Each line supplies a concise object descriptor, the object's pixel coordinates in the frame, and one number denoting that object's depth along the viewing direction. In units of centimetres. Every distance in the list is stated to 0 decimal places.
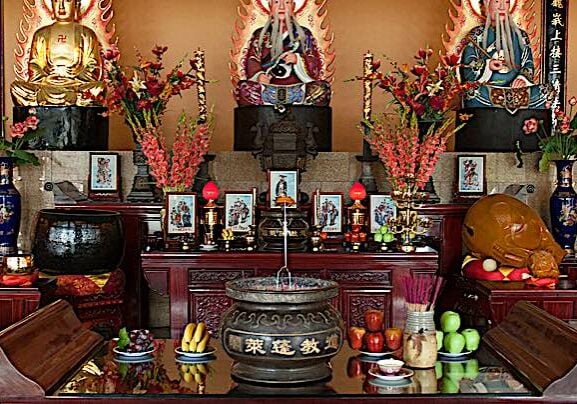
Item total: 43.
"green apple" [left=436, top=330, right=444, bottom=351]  277
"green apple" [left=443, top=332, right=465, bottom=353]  276
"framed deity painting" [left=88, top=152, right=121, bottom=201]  554
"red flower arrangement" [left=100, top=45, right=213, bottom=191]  516
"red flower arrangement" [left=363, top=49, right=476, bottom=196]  521
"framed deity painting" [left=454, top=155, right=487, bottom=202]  565
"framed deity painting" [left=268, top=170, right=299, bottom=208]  525
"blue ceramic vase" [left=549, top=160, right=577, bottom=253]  545
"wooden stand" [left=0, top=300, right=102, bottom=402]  227
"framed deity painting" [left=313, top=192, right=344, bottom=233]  527
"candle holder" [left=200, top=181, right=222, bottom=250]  497
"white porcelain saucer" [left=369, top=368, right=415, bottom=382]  246
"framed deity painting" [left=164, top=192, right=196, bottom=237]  500
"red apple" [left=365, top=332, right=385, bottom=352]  277
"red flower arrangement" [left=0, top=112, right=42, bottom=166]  537
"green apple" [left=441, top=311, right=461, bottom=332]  283
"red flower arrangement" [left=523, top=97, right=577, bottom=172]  553
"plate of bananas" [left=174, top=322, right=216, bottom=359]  273
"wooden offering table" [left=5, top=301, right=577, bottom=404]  230
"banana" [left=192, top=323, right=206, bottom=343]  277
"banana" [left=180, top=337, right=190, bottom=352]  275
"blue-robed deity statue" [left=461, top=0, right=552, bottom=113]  608
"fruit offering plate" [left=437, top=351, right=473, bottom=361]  274
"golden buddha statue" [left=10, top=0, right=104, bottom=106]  596
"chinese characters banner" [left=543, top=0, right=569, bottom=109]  711
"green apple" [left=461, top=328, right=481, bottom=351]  279
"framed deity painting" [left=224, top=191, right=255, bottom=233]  527
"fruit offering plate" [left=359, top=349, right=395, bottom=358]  274
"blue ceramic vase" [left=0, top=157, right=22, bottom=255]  521
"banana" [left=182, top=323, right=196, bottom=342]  279
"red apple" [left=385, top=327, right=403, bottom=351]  278
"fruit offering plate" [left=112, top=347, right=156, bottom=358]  273
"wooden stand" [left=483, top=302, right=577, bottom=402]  229
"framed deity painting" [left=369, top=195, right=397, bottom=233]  528
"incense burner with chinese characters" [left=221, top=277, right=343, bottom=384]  240
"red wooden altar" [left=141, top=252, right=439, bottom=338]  473
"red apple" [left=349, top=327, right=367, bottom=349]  281
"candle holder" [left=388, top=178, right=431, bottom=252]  488
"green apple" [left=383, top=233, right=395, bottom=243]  500
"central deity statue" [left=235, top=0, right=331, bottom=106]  615
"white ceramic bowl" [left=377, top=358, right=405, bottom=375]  249
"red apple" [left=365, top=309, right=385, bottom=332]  281
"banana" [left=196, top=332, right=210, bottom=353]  274
